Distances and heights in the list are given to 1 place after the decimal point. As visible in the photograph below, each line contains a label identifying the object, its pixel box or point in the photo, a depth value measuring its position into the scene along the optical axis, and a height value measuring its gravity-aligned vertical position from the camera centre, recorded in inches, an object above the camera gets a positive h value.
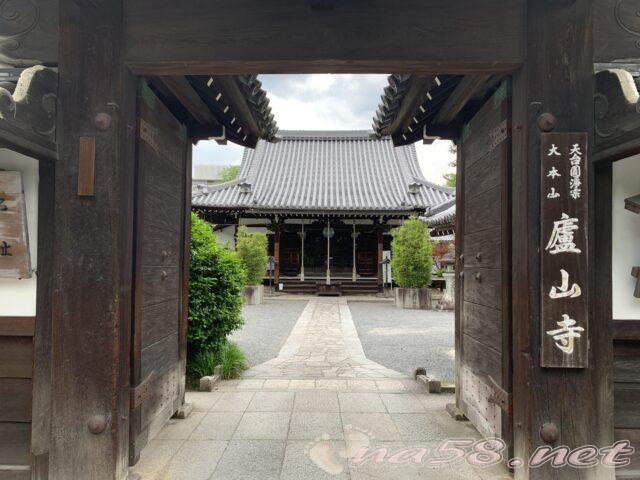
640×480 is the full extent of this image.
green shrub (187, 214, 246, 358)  191.6 -24.8
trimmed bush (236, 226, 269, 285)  550.9 -12.6
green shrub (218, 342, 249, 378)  199.2 -62.3
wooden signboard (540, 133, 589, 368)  90.4 -1.1
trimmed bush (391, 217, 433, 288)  503.2 -9.6
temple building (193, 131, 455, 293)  637.9 +56.0
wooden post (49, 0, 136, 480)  92.0 -3.7
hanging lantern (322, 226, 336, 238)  669.3 +27.3
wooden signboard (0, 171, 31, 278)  94.0 +2.6
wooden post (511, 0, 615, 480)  91.5 -3.9
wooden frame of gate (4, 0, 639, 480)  92.1 +33.6
